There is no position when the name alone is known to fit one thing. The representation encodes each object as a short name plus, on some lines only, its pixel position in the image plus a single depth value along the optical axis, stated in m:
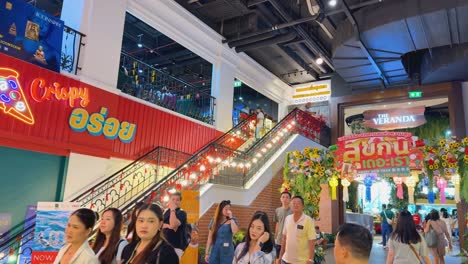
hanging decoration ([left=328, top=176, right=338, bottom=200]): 8.50
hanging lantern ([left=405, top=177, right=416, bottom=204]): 9.27
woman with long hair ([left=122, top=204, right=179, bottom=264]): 2.14
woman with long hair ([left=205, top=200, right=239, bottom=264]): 4.51
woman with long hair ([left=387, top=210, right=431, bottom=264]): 4.13
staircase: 7.04
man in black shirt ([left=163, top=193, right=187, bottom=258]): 4.16
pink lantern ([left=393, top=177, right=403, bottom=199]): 9.42
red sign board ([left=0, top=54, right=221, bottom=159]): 6.61
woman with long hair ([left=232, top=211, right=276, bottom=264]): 3.02
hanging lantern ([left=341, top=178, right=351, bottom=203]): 8.49
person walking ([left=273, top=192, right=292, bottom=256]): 5.54
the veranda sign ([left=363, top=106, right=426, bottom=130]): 14.02
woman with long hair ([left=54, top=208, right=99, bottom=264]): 2.40
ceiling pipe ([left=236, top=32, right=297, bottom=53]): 11.47
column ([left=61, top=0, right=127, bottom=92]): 8.12
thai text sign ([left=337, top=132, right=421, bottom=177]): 7.80
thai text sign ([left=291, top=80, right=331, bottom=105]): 15.63
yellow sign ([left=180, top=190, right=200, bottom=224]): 5.33
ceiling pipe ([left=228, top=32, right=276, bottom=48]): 11.60
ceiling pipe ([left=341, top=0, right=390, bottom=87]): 9.10
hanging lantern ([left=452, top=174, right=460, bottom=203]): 7.52
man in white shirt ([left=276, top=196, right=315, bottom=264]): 4.30
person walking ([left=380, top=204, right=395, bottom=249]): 11.83
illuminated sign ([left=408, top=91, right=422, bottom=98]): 13.09
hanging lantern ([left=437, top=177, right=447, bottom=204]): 8.78
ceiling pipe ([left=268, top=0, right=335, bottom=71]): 9.95
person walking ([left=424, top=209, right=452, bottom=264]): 7.82
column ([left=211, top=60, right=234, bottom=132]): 12.21
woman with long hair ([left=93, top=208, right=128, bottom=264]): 2.78
